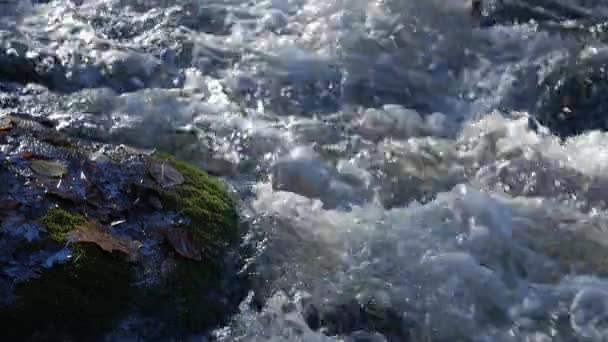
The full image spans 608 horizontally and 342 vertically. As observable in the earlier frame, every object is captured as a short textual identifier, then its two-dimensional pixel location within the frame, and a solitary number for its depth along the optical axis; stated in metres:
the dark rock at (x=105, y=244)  3.58
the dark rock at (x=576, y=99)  6.36
